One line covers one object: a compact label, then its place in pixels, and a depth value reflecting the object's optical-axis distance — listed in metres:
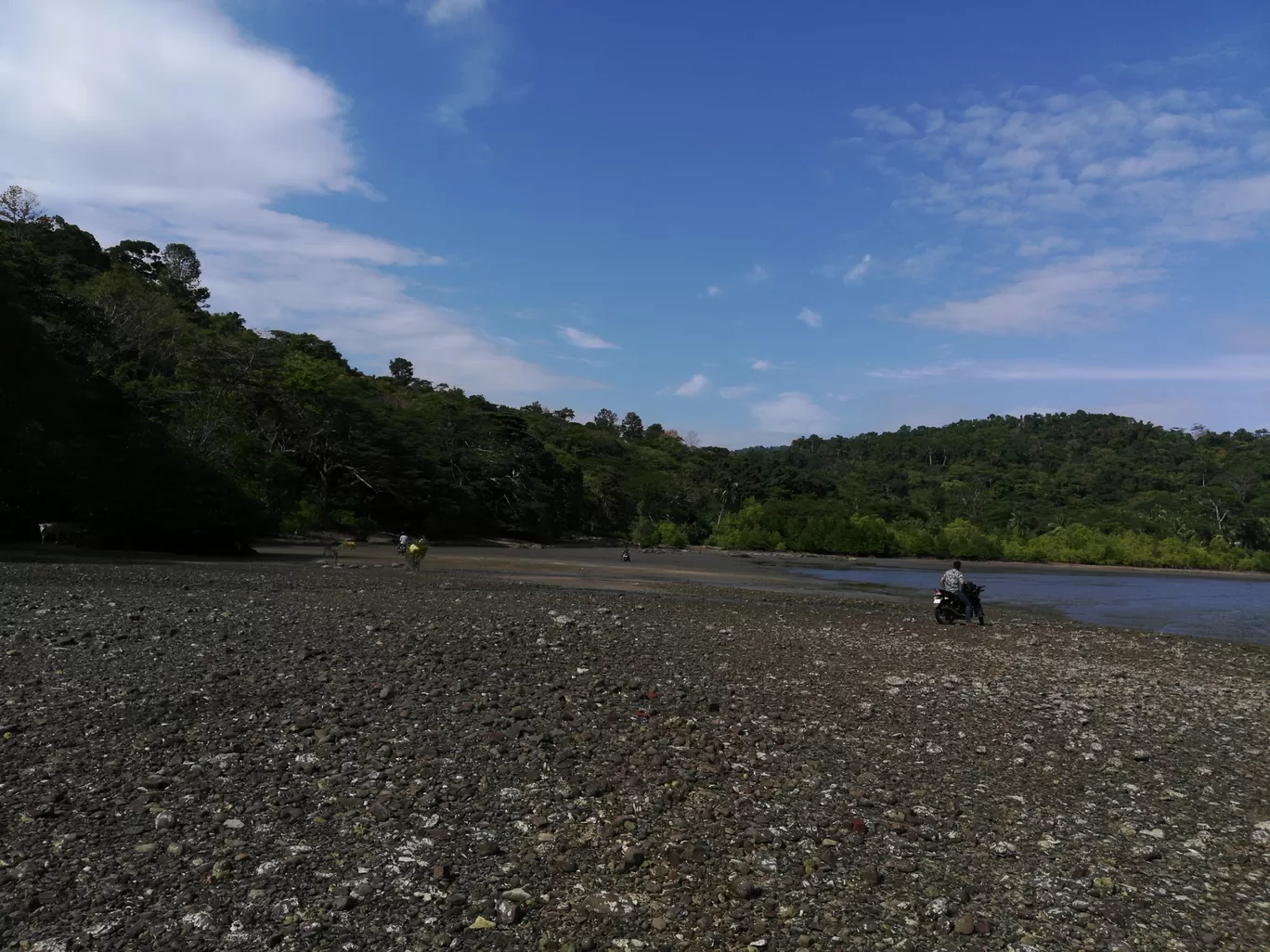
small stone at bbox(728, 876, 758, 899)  5.09
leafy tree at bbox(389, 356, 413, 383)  141.12
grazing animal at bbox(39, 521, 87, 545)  30.64
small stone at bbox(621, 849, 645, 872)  5.36
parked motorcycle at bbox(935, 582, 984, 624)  21.58
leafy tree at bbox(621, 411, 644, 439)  192.12
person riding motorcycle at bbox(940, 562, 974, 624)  21.53
